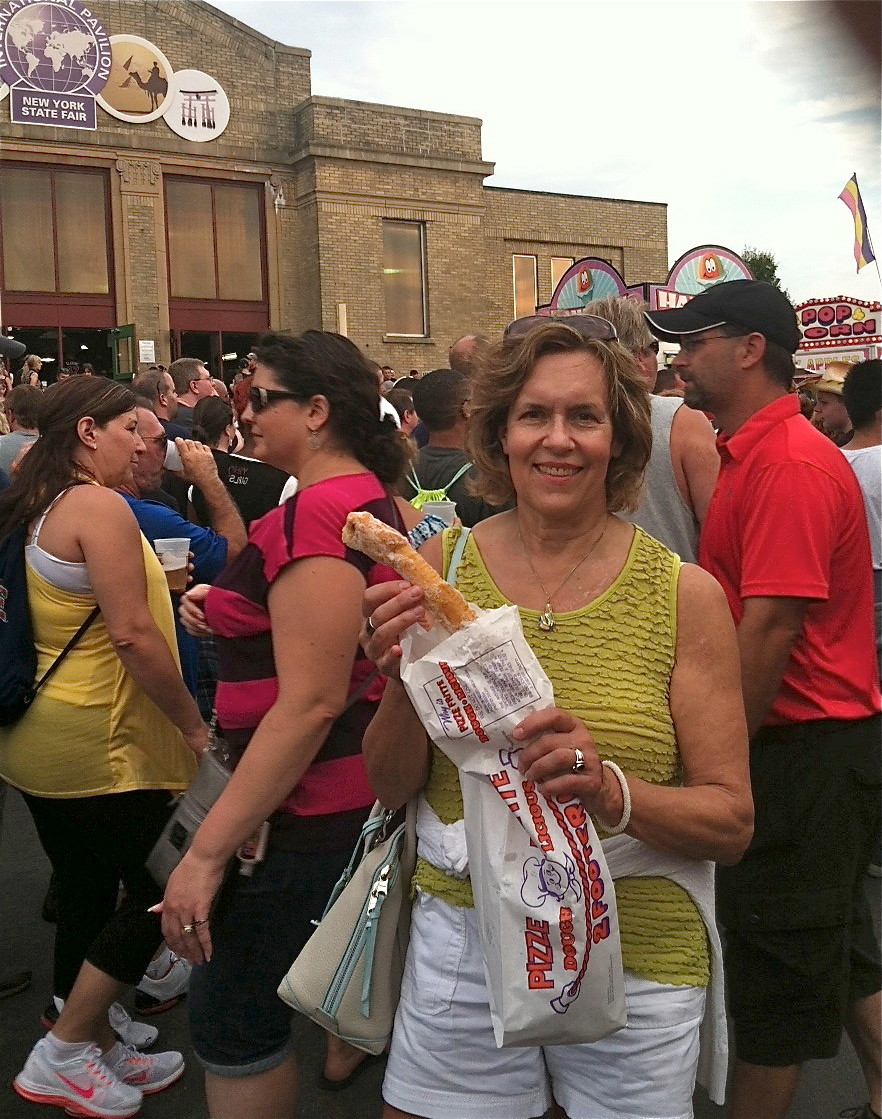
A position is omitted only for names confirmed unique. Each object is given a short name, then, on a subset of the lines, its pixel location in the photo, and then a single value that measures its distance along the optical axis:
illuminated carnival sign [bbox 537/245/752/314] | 16.34
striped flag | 19.42
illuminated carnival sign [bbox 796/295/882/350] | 28.61
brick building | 22.81
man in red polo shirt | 2.69
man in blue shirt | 4.04
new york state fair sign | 21.59
